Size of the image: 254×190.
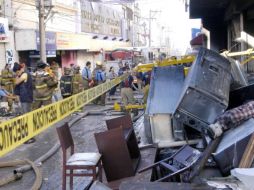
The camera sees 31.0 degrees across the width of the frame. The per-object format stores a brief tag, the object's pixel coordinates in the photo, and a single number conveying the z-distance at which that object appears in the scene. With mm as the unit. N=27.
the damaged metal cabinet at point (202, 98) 7047
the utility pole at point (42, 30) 20203
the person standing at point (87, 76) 19266
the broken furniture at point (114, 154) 6075
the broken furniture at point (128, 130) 7008
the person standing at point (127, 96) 15695
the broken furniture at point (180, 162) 5758
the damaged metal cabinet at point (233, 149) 5266
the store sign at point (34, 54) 26980
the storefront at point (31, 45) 25172
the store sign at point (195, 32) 29544
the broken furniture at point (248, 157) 4836
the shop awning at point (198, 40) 26922
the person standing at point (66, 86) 15930
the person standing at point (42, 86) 11961
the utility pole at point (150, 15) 85300
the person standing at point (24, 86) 11234
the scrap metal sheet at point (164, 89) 8422
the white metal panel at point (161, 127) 8164
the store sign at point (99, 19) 42688
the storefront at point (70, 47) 31042
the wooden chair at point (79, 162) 5777
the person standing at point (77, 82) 16703
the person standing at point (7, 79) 18609
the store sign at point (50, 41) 28044
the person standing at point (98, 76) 19922
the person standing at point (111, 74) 27031
